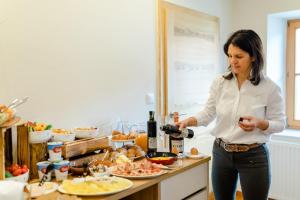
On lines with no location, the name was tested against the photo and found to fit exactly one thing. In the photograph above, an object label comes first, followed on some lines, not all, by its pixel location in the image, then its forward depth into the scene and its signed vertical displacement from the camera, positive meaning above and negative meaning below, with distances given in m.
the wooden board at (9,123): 1.31 -0.14
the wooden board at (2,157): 1.31 -0.28
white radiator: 3.13 -0.80
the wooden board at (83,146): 1.67 -0.31
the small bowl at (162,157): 1.82 -0.40
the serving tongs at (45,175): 1.48 -0.40
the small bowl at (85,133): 1.85 -0.26
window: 3.50 +0.12
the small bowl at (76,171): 1.64 -0.41
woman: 1.82 -0.19
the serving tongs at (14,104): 1.44 -0.07
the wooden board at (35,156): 1.60 -0.33
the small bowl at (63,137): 1.70 -0.26
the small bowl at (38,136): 1.59 -0.24
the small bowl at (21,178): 1.39 -0.38
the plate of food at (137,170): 1.62 -0.42
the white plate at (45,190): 1.37 -0.44
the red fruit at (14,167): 1.44 -0.35
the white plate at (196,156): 2.00 -0.42
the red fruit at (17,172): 1.42 -0.36
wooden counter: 1.55 -0.51
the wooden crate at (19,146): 1.57 -0.28
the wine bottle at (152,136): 1.98 -0.30
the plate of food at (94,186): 1.40 -0.43
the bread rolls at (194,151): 2.07 -0.41
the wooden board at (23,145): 1.58 -0.27
